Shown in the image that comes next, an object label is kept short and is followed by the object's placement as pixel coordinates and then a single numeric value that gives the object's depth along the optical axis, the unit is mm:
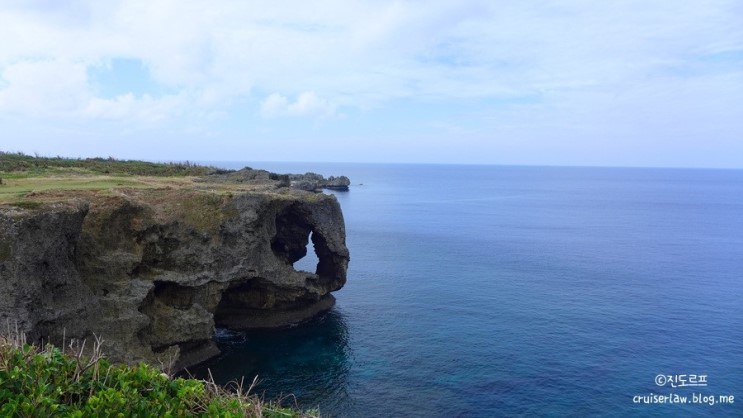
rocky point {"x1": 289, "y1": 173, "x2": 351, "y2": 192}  156250
